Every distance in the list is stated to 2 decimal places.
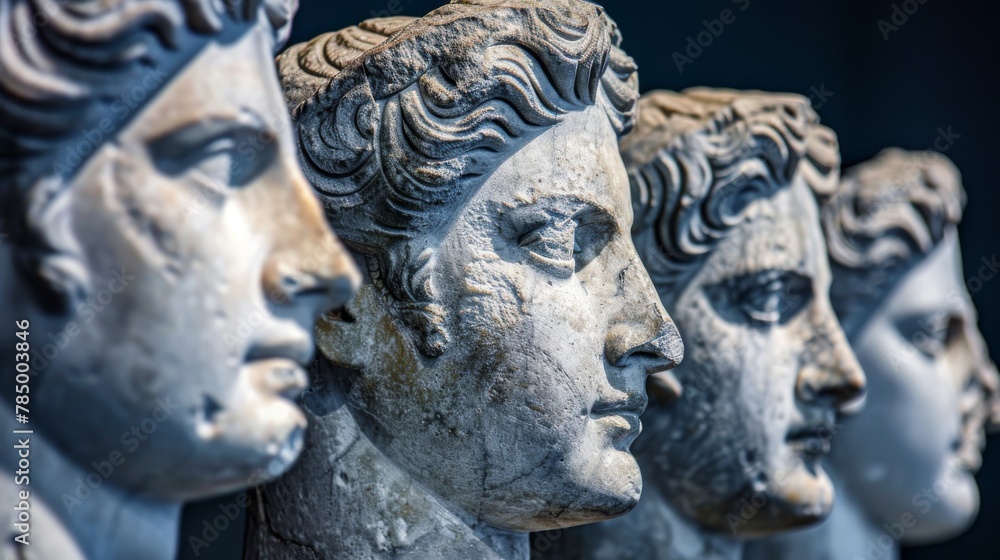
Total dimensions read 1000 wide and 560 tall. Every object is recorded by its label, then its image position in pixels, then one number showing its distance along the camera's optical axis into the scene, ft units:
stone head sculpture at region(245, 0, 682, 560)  9.62
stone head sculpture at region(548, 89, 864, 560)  10.29
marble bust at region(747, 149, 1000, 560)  10.86
